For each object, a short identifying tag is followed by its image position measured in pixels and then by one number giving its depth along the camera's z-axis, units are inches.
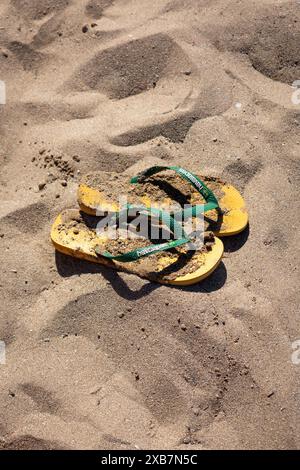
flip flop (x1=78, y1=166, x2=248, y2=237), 85.0
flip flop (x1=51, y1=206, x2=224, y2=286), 79.2
